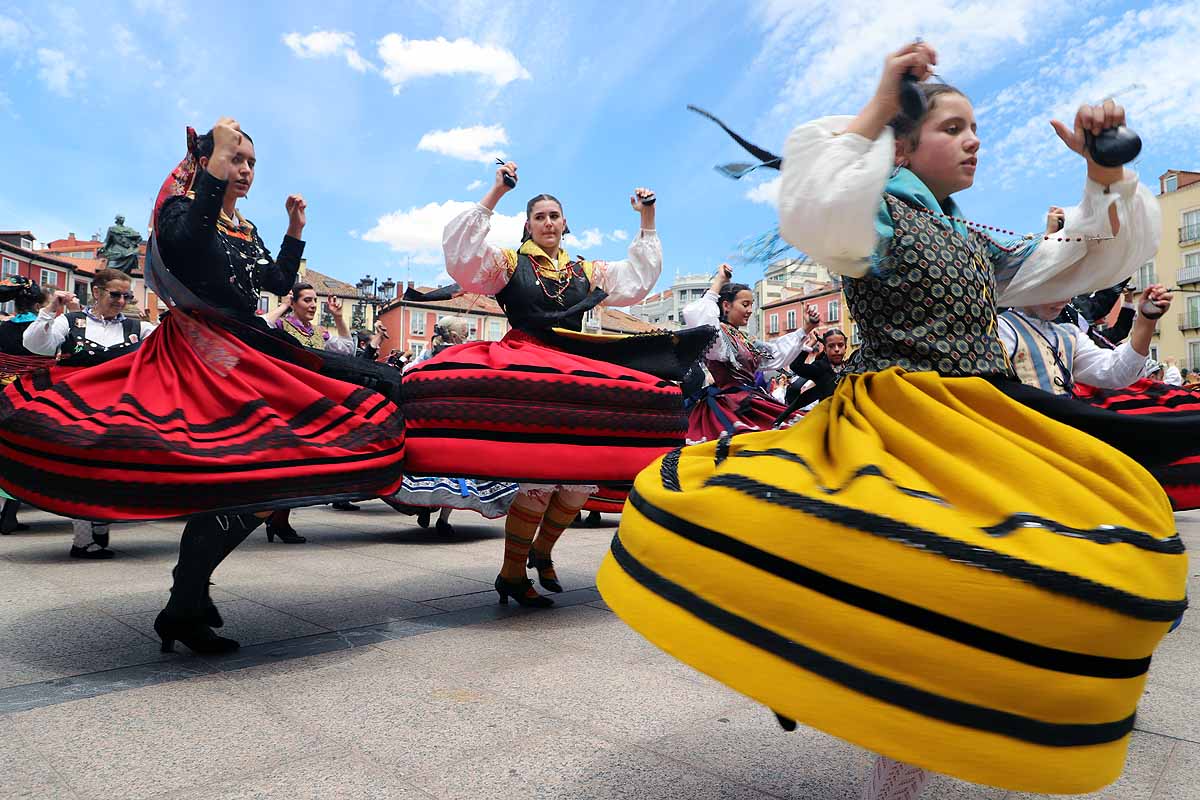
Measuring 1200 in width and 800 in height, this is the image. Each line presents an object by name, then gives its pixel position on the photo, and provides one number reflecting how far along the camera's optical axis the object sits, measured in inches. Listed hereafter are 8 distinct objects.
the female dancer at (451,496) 239.6
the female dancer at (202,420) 99.4
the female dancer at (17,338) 231.8
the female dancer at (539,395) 127.8
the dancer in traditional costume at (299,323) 191.5
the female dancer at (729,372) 248.7
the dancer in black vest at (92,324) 234.5
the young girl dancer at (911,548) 46.6
